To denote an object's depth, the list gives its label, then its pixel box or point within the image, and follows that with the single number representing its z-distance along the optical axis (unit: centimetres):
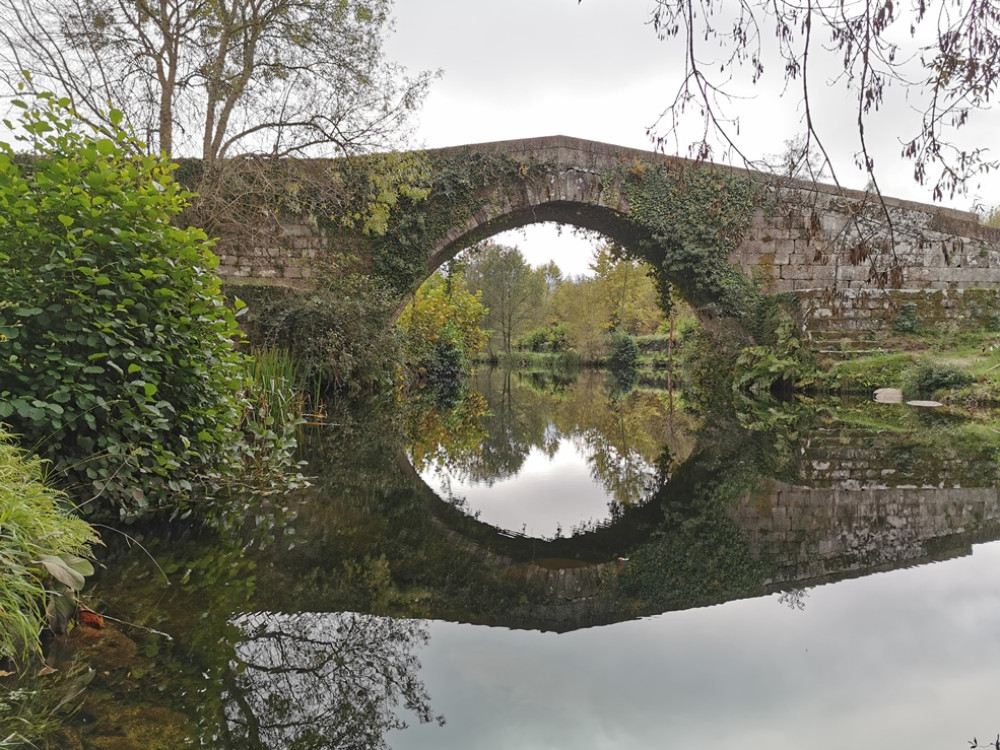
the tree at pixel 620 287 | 2906
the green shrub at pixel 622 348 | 3005
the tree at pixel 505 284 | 3312
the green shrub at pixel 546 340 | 3472
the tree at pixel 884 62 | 194
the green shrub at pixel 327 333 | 927
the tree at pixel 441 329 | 1706
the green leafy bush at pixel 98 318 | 279
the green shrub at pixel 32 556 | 182
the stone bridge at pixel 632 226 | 1216
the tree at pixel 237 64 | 965
